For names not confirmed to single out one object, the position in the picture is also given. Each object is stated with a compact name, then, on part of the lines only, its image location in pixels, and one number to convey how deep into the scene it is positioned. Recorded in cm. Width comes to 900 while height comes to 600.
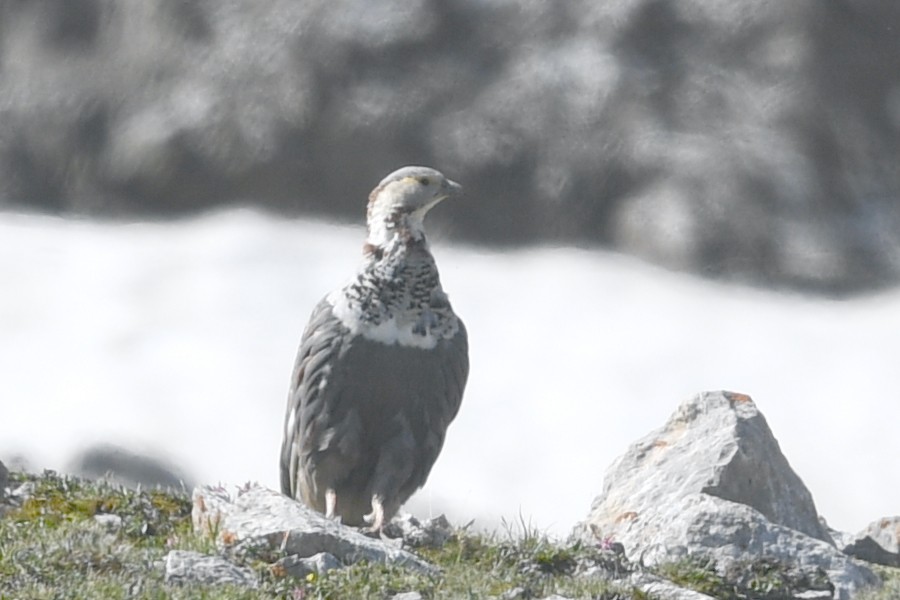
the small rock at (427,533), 2003
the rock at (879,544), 2377
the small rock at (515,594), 1767
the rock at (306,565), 1767
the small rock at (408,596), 1706
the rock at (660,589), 1831
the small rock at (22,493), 2136
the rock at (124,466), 4547
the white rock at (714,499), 2028
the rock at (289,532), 1822
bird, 2312
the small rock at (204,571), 1709
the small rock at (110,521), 1973
